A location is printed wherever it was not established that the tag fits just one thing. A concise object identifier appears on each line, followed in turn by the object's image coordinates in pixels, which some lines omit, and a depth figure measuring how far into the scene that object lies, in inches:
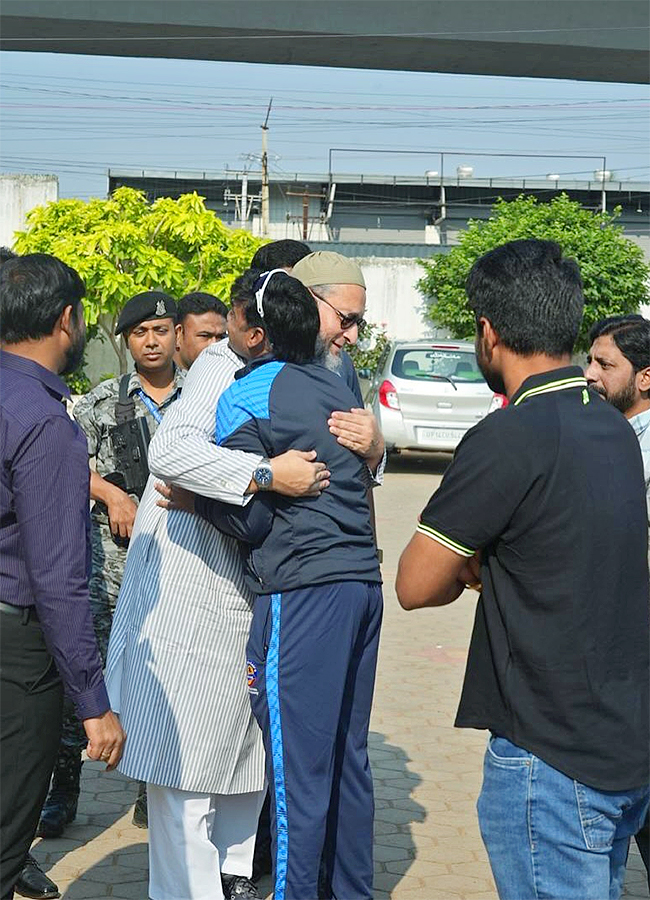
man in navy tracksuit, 132.0
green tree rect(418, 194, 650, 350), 1066.7
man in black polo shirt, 96.2
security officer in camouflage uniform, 183.2
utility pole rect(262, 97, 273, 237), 1503.4
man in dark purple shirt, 112.7
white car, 605.3
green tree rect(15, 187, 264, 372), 863.7
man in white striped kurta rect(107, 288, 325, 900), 144.8
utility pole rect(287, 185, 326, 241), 1630.2
